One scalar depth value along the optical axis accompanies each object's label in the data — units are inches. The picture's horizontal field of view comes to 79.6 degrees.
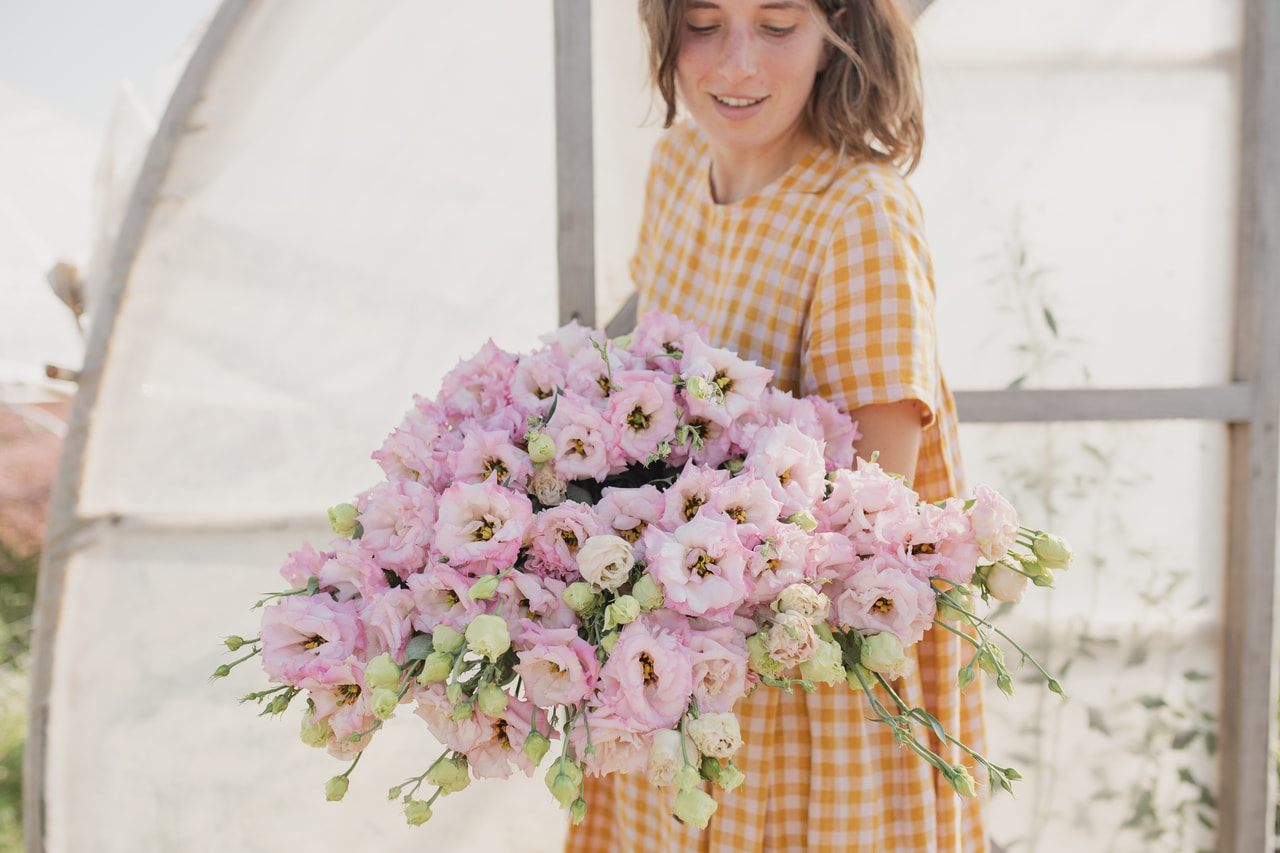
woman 36.4
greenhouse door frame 57.5
